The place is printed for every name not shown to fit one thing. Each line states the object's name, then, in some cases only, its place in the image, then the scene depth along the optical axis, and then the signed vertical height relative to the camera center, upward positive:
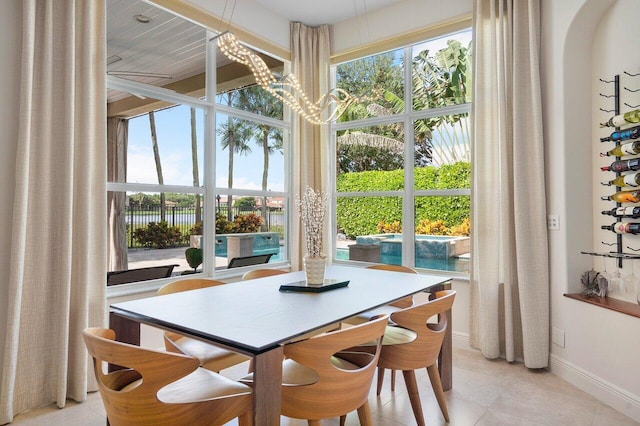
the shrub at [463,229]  3.72 -0.16
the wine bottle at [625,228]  2.53 -0.12
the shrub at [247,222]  4.06 -0.08
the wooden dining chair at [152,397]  1.31 -0.62
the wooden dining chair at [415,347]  1.98 -0.72
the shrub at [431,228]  3.89 -0.16
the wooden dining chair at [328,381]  1.46 -0.66
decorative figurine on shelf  2.78 -0.52
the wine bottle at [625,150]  2.49 +0.40
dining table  1.38 -0.45
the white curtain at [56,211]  2.42 +0.04
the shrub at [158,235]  3.27 -0.17
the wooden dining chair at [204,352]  2.04 -0.73
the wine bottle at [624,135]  2.51 +0.49
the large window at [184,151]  3.14 +0.59
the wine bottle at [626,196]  2.51 +0.09
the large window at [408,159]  3.80 +0.57
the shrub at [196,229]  3.66 -0.13
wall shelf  2.43 -0.61
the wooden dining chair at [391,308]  2.67 -0.70
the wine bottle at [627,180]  2.50 +0.20
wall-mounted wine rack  2.63 +0.15
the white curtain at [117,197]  3.06 +0.15
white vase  2.41 -0.34
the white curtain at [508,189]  3.08 +0.18
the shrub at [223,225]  3.87 -0.10
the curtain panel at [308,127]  4.48 +0.99
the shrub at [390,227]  4.21 -0.15
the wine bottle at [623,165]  2.52 +0.29
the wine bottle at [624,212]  2.52 -0.01
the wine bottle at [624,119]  2.49 +0.60
